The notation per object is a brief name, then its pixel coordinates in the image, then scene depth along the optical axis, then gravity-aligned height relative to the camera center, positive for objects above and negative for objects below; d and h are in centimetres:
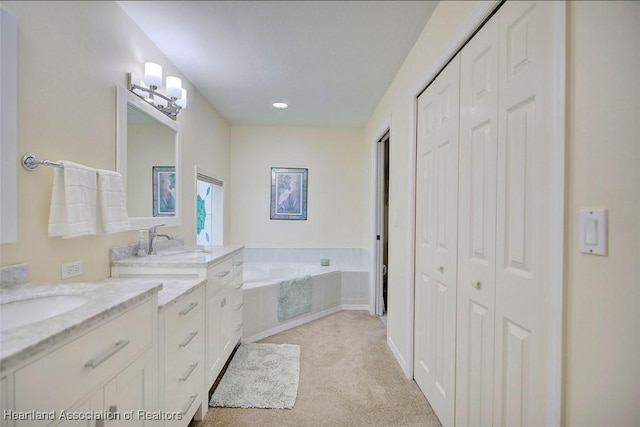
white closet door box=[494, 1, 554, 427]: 90 +0
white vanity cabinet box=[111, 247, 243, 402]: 165 -49
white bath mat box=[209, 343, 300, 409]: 186 -116
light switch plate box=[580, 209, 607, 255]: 71 -4
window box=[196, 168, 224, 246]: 320 +2
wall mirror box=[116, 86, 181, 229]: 172 +33
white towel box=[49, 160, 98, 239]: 121 +3
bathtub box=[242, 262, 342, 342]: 280 -86
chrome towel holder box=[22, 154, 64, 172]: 112 +18
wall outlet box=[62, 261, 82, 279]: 132 -26
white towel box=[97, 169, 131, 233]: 142 +4
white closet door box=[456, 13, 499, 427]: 118 -6
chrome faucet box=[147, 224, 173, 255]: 196 -17
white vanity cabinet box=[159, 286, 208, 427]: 127 -69
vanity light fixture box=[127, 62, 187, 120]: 181 +79
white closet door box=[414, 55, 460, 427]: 151 -15
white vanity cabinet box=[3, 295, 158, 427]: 68 -45
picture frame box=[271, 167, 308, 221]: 415 +27
